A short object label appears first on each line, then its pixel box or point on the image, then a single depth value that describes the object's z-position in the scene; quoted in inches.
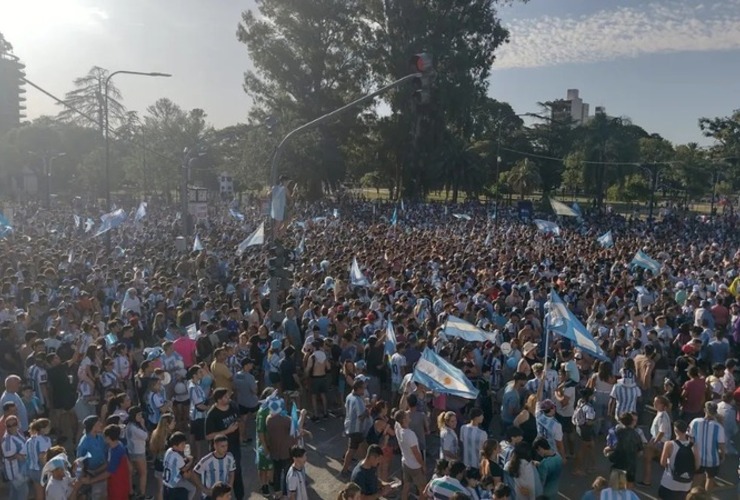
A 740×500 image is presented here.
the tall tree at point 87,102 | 2719.0
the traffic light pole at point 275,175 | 491.9
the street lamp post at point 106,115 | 760.3
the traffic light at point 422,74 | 409.1
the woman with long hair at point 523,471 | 268.5
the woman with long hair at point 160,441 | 300.0
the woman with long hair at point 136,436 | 302.2
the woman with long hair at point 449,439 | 303.4
